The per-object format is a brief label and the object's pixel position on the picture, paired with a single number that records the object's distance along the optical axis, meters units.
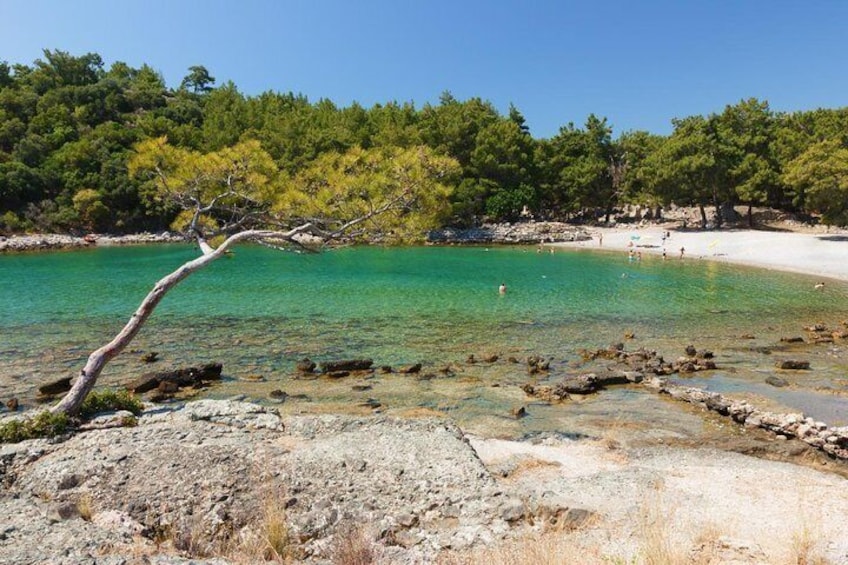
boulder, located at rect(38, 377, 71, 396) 17.06
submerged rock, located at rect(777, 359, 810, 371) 19.86
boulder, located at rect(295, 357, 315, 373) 20.17
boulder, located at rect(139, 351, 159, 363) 21.50
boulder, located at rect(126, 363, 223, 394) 17.69
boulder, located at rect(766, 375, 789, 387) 18.03
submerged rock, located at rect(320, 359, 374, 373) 20.17
